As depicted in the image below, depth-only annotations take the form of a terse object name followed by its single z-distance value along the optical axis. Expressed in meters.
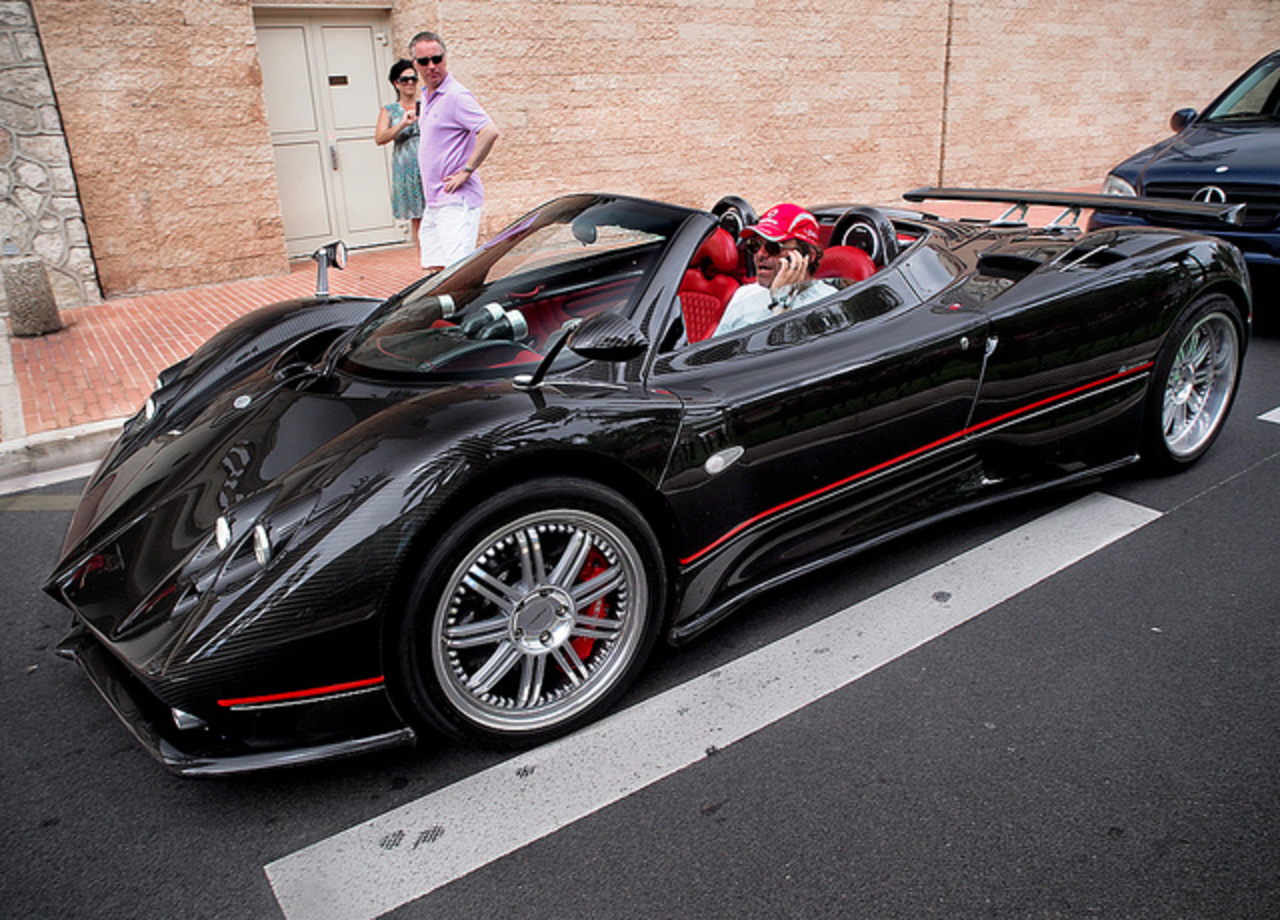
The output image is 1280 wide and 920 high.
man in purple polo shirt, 5.50
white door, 8.55
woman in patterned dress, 6.80
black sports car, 2.06
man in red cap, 3.02
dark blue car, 5.80
